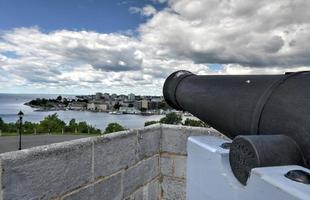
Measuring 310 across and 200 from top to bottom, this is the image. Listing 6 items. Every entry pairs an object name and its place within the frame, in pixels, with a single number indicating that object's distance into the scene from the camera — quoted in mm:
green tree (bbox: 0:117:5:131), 54644
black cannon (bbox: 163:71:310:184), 1235
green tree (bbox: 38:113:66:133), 54625
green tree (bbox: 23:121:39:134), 56241
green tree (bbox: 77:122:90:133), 51556
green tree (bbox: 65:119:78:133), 54625
